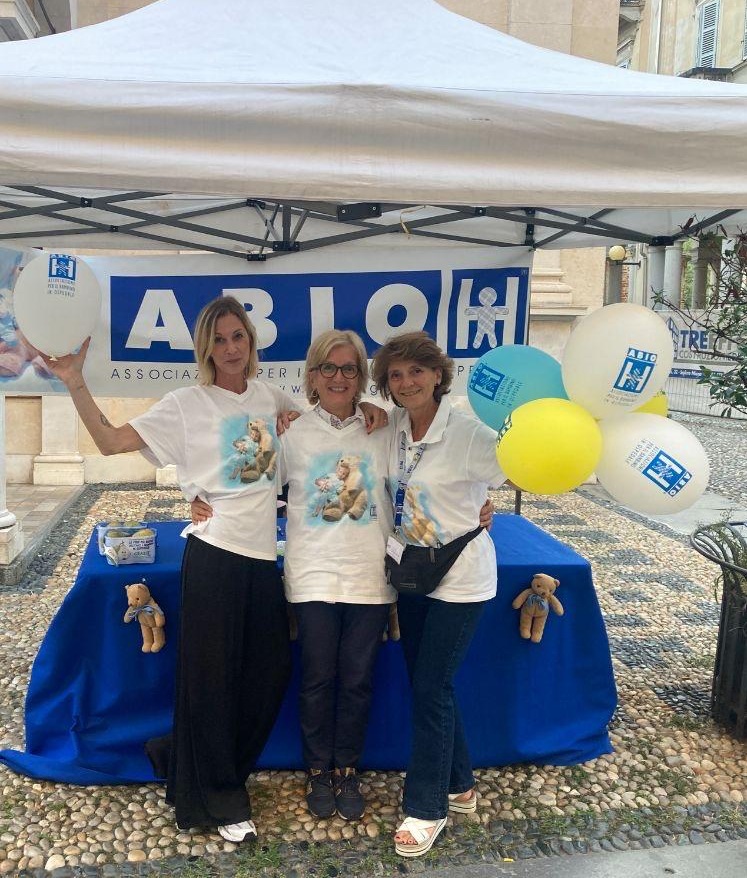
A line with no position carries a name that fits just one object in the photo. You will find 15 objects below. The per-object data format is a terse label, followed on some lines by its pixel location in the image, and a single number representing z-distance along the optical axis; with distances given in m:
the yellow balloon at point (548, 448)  2.19
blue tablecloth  2.84
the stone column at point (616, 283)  9.84
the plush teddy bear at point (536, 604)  2.92
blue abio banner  3.83
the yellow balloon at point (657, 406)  2.67
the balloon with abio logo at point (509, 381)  2.54
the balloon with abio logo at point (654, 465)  2.30
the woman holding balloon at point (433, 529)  2.41
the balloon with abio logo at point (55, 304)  2.77
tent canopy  1.86
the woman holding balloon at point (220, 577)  2.39
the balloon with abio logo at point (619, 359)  2.34
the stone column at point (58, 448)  8.24
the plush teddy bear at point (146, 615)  2.73
